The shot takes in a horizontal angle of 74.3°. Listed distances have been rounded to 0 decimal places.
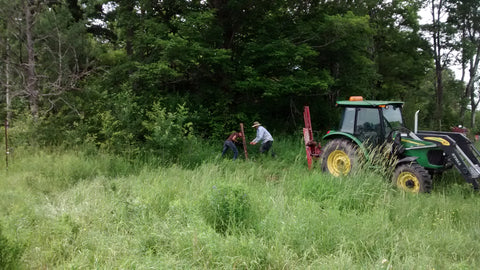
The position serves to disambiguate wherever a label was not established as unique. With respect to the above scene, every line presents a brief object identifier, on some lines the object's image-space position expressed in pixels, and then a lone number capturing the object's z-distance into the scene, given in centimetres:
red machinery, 832
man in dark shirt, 956
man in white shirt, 987
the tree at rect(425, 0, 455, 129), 2164
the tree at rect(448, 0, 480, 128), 2178
